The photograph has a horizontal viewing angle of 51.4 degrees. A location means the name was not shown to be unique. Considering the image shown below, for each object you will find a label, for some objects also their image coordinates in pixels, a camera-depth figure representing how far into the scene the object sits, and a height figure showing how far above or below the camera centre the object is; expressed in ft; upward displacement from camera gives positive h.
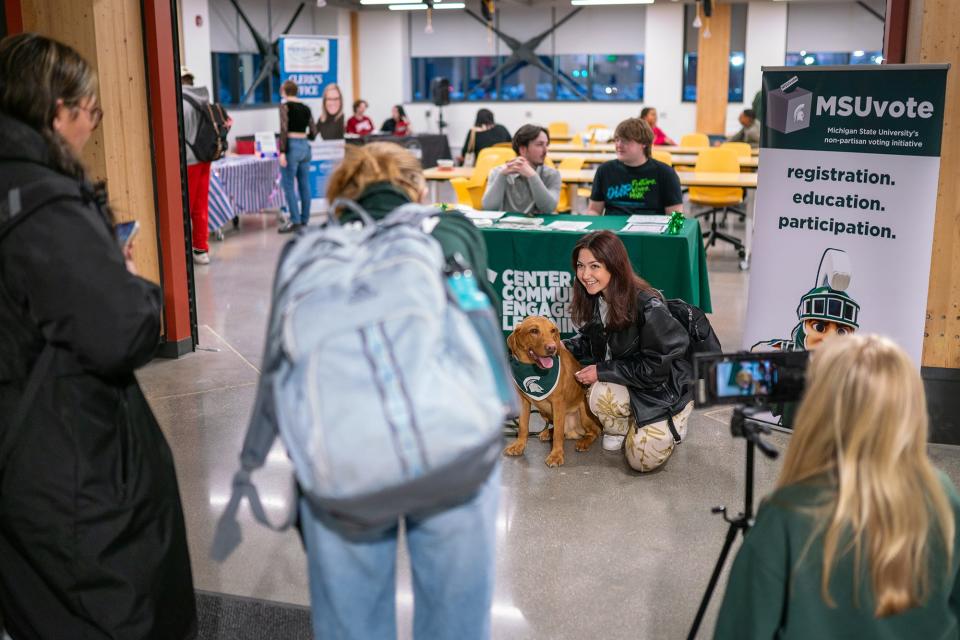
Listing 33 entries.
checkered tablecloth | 29.76 -2.26
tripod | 6.19 -2.45
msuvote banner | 11.95 -1.10
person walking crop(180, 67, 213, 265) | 25.25 -1.80
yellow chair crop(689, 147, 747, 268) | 28.35 -2.23
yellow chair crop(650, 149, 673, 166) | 27.05 -1.13
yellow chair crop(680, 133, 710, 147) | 40.55 -1.03
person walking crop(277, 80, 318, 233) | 30.76 -1.04
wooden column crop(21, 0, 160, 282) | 15.40 +0.40
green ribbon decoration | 15.74 -1.74
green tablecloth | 15.49 -2.35
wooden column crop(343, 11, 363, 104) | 58.90 +3.75
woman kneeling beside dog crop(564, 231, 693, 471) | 12.36 -2.89
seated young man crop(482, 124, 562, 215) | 17.48 -1.16
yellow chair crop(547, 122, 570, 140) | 55.77 -0.80
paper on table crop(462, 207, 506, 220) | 17.01 -1.69
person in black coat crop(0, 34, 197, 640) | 6.24 -1.91
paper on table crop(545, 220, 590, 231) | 16.02 -1.78
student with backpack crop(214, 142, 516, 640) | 4.76 -1.41
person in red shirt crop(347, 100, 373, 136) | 44.78 -0.31
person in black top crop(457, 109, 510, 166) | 34.76 -0.70
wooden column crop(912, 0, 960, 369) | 12.44 -1.02
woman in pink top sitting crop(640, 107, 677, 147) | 38.27 -0.29
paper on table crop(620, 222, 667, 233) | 15.84 -1.79
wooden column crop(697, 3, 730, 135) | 52.75 +2.61
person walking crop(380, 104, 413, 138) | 50.34 -0.45
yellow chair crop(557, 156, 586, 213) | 27.48 -2.06
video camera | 6.21 -1.59
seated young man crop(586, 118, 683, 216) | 17.66 -1.14
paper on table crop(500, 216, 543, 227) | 16.46 -1.74
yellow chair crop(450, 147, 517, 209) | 24.89 -1.69
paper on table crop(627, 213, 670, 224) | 16.76 -1.74
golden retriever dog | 12.44 -3.61
